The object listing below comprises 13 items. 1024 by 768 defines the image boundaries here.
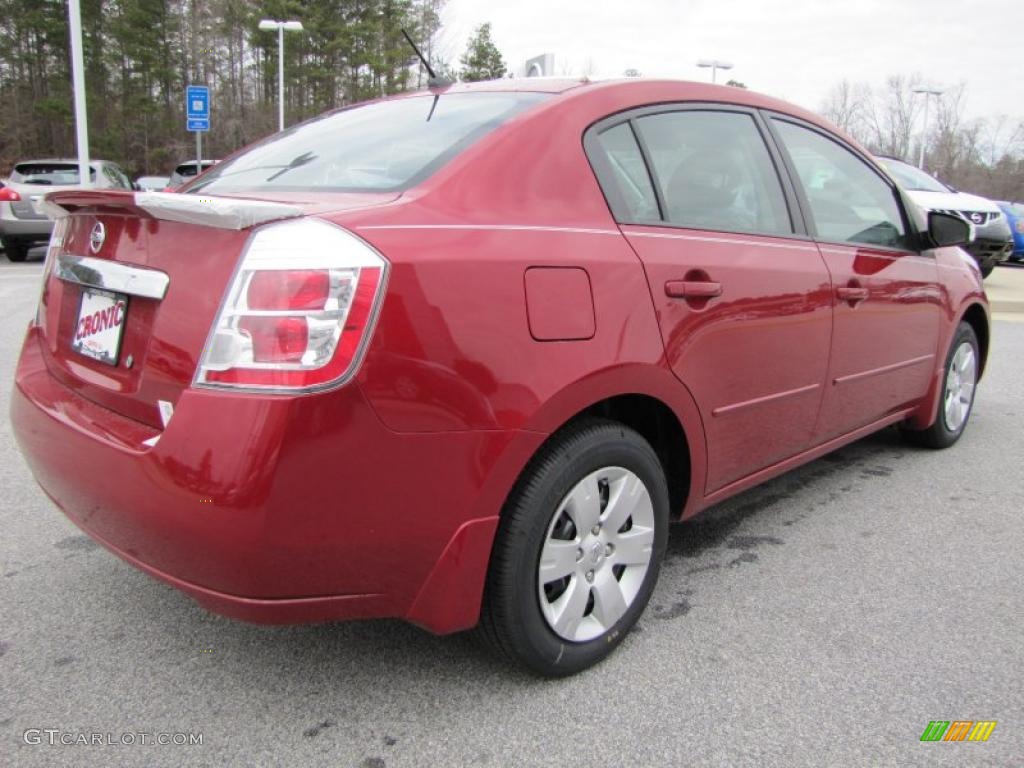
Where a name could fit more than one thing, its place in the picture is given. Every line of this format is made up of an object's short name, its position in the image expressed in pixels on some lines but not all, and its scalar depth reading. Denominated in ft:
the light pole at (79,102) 45.60
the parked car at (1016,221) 47.50
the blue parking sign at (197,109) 56.65
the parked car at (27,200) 42.39
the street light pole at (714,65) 89.40
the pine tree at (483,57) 144.66
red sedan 5.38
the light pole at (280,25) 93.06
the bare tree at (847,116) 178.40
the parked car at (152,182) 52.90
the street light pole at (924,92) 136.46
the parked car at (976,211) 34.45
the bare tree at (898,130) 184.44
